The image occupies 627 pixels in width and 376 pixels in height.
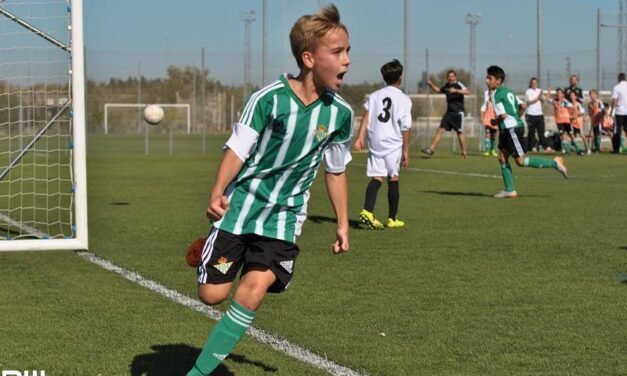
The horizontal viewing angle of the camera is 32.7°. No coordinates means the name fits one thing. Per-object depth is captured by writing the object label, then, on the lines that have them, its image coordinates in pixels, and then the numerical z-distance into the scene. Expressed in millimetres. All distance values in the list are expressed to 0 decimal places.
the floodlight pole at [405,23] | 34000
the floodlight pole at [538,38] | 36875
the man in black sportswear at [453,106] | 28984
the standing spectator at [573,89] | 32906
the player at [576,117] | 32312
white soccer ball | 26016
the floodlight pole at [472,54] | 39938
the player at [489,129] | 31203
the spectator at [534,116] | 31359
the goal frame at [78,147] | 10133
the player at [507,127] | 15945
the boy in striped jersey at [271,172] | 5023
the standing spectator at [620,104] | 30484
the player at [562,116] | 32000
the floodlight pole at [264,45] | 33719
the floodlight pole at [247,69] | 37219
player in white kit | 12875
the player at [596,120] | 33438
